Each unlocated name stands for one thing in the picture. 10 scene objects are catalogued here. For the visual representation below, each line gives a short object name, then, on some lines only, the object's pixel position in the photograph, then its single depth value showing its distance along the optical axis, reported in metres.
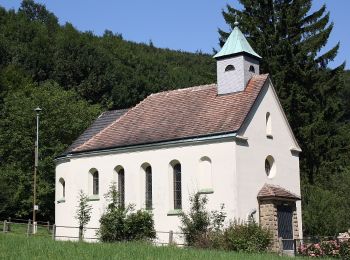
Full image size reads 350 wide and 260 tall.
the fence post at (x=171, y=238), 28.31
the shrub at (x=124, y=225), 30.70
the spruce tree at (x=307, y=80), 44.03
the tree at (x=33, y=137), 50.66
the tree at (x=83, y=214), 34.66
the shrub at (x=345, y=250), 24.62
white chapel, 31.05
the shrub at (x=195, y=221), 29.69
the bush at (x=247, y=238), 26.03
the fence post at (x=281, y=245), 25.84
